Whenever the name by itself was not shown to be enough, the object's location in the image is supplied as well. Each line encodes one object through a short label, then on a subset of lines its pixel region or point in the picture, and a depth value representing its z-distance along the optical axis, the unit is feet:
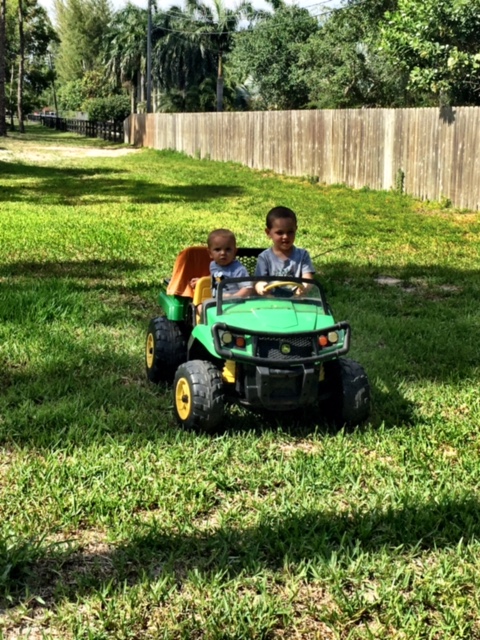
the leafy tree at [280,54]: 153.28
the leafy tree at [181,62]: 188.03
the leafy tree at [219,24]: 171.22
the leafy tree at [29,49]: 179.93
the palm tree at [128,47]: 204.85
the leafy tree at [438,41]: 50.96
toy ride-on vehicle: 12.25
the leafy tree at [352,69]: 110.93
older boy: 14.66
